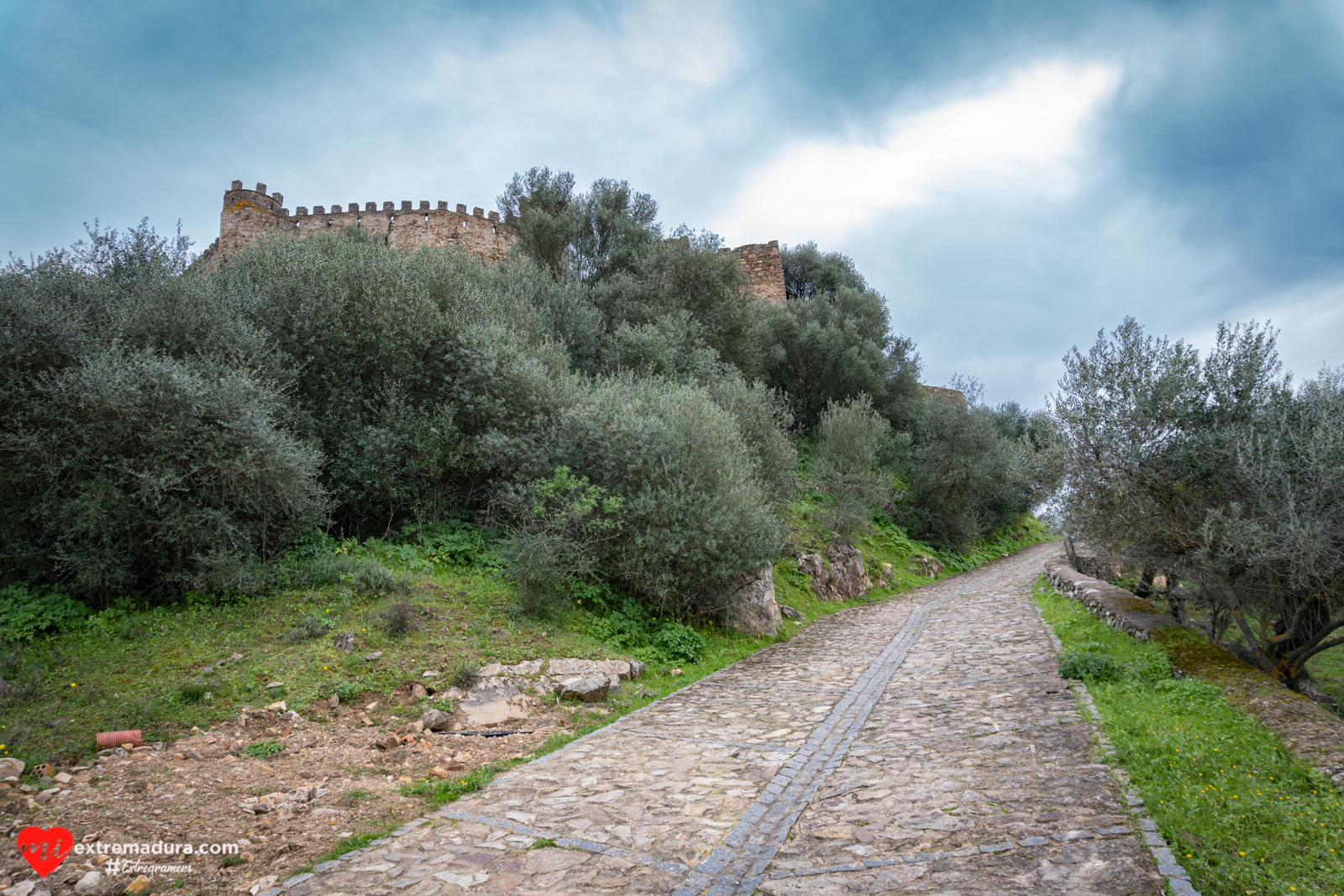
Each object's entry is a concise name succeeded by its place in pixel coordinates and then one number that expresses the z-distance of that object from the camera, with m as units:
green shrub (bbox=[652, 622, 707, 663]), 10.89
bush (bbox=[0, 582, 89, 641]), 8.48
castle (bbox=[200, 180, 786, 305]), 30.81
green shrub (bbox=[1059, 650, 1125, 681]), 8.21
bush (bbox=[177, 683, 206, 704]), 7.08
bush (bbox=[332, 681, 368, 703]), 7.68
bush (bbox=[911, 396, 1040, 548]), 25.77
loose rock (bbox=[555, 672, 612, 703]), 8.63
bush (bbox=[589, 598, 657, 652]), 10.64
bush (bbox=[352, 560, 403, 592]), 10.19
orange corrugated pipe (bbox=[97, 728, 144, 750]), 6.09
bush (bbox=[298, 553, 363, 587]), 10.39
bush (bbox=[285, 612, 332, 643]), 8.77
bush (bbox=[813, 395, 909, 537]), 20.38
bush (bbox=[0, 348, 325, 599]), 9.10
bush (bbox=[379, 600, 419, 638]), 9.04
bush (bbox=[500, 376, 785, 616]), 11.24
